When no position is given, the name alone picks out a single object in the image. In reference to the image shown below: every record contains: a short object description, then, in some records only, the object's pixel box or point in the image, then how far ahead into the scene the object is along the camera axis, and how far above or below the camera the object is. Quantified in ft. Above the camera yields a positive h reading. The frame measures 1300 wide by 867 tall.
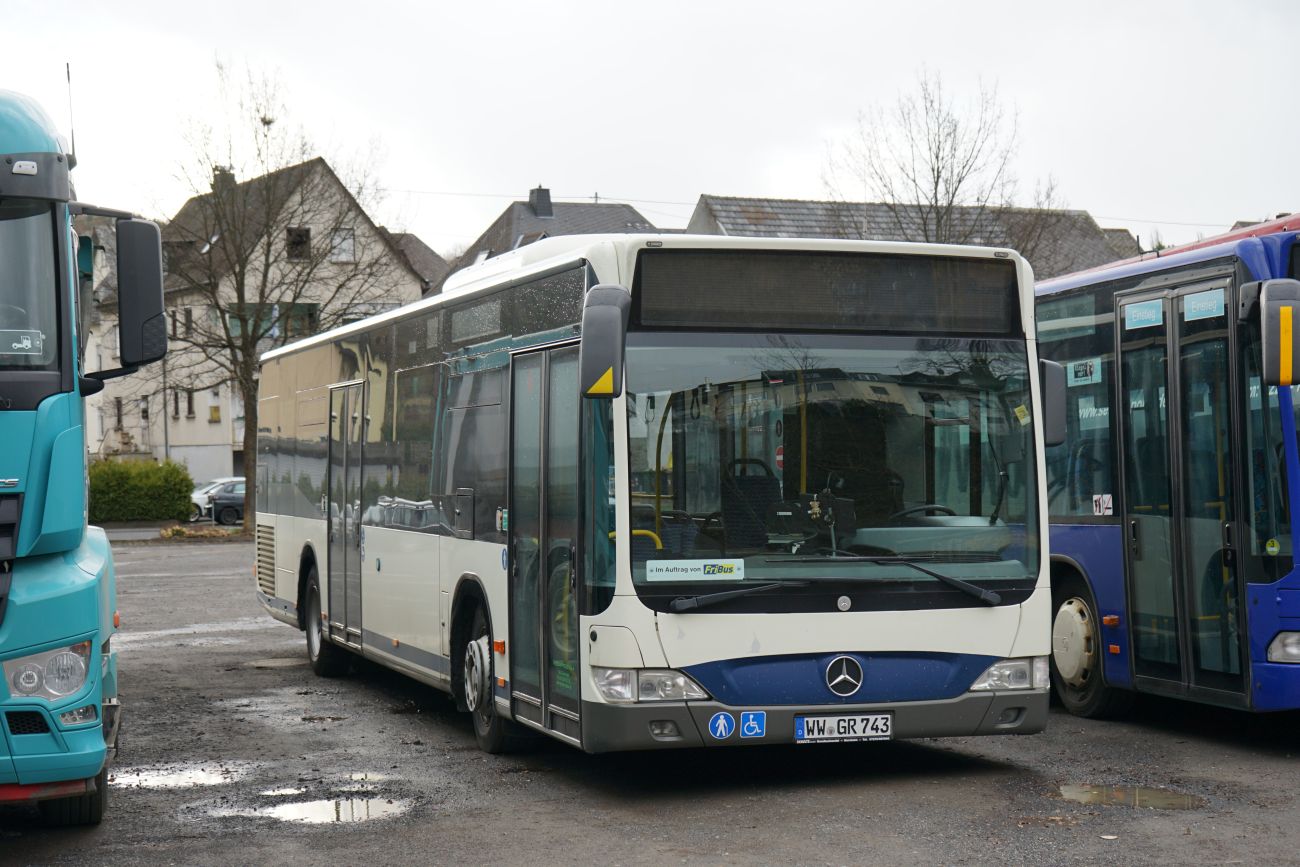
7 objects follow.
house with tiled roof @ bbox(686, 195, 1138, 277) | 115.03 +17.36
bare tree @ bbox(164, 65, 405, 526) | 145.89 +21.58
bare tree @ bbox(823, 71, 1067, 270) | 112.47 +17.30
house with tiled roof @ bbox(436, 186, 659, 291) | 241.96 +37.50
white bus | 27.53 -0.34
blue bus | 31.27 -0.48
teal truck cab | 23.07 +0.47
